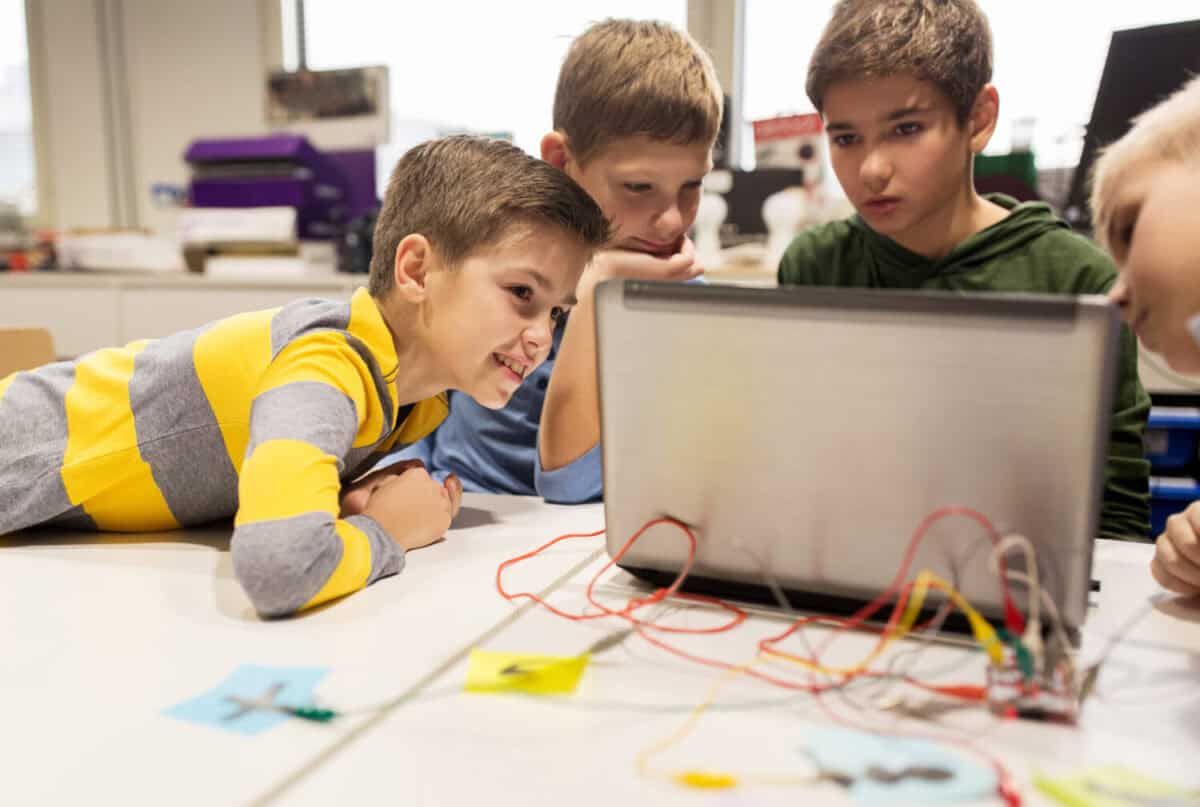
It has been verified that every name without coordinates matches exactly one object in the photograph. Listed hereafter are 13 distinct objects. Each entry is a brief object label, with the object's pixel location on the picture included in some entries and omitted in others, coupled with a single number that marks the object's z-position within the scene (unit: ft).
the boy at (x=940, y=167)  3.46
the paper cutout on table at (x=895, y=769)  1.36
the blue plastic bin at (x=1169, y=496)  5.66
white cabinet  7.65
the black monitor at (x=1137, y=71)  4.83
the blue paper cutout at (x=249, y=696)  1.57
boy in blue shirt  3.51
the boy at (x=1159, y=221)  1.77
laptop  1.66
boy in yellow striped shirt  2.74
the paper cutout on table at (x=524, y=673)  1.72
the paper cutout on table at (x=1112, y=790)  1.34
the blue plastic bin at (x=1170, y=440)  5.67
